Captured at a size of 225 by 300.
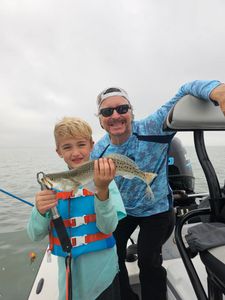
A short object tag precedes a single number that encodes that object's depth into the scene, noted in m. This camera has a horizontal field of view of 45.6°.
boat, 1.50
